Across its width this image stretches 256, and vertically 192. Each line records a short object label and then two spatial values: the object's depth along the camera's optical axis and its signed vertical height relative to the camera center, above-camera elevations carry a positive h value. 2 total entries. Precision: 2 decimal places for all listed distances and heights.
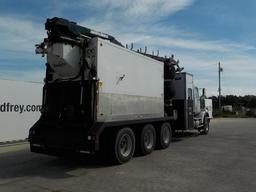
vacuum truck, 5.54 +0.28
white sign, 9.23 -0.04
